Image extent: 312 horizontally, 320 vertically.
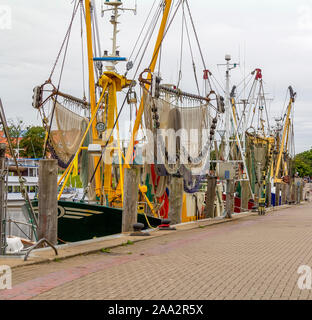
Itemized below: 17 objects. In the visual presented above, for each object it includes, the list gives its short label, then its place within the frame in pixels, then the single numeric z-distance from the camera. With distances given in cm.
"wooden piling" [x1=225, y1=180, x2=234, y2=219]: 2905
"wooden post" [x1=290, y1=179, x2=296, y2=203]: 6597
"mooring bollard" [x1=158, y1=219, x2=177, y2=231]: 2033
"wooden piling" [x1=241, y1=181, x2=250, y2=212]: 4025
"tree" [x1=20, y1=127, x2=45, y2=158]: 7594
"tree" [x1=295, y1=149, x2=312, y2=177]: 15138
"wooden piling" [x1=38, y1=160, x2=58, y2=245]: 1388
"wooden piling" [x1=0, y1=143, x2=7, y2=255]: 1224
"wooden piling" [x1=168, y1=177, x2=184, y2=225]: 2300
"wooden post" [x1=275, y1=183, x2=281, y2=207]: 5638
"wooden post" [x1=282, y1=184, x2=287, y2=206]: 6213
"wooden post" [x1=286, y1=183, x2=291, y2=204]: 6340
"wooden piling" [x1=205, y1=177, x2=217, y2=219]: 2828
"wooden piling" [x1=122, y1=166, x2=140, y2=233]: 1875
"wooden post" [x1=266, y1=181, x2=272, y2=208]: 4982
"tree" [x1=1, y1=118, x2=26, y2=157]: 7100
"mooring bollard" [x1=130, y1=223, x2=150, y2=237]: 1770
